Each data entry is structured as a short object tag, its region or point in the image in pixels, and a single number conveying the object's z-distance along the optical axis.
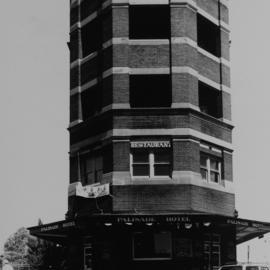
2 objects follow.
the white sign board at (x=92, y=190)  29.41
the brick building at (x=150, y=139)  28.91
